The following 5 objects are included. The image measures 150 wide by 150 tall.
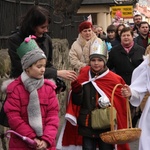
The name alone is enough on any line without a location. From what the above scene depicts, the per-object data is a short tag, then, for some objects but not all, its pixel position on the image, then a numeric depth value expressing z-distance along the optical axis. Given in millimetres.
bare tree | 24470
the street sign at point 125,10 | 38136
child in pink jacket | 4946
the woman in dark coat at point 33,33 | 5434
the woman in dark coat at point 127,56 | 9241
